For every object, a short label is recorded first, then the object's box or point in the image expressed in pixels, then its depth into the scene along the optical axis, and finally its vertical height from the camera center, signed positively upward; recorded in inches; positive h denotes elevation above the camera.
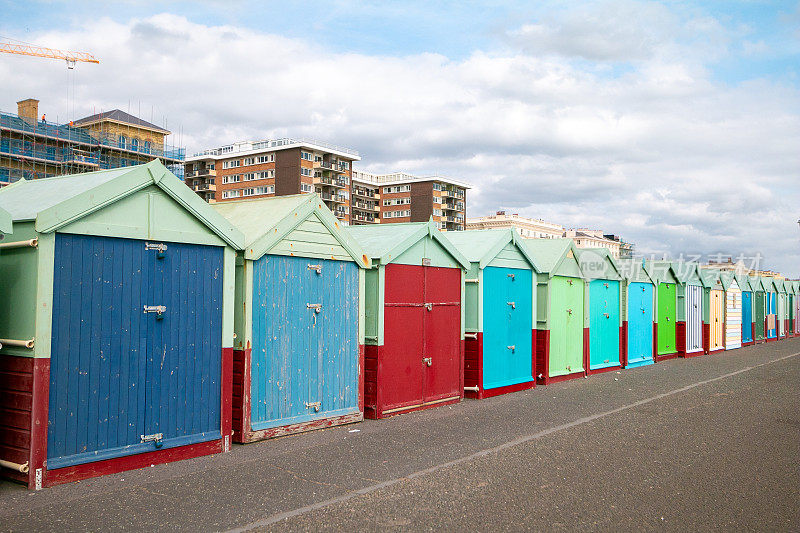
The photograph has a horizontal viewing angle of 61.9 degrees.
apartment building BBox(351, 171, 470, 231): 4008.4 +554.8
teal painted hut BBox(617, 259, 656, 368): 759.7 -26.1
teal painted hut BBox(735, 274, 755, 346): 1177.3 -30.3
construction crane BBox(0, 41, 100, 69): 3816.4 +1303.6
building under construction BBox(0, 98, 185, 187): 2237.9 +526.7
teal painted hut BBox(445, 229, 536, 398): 502.6 -17.8
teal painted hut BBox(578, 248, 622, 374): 678.4 -20.5
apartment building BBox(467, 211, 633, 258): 4749.0 +462.7
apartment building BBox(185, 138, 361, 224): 3115.2 +574.5
